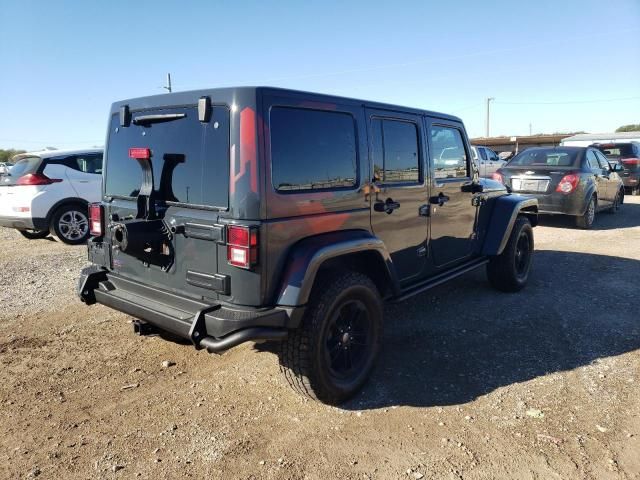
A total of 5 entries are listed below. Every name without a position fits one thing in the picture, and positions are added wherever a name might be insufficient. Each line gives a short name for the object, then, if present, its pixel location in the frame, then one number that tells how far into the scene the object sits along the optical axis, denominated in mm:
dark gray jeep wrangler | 2744
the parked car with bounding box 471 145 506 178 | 18984
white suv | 8125
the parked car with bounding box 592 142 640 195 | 15883
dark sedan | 9391
